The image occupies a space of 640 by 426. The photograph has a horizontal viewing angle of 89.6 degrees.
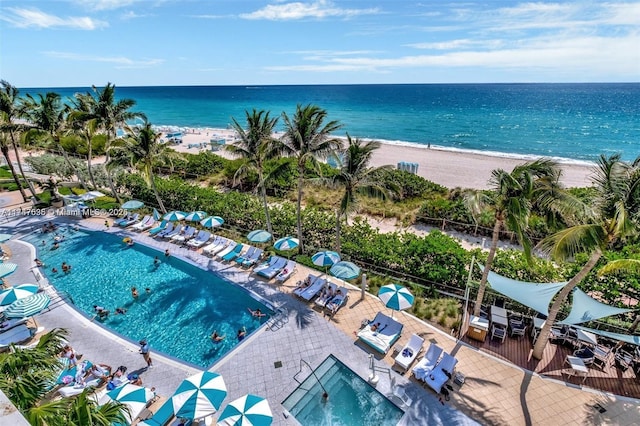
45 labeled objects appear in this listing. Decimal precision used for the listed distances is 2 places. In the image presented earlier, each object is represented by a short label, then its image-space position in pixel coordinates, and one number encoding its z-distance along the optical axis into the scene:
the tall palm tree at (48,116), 23.19
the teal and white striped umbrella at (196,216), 21.77
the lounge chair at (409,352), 11.48
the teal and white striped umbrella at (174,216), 22.16
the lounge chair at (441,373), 10.59
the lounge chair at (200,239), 20.43
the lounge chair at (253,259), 18.25
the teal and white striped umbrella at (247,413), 8.77
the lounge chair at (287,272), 16.99
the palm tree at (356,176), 15.11
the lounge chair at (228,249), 19.29
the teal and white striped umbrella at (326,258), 15.51
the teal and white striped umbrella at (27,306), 12.88
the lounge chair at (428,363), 11.00
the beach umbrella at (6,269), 15.54
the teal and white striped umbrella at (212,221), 20.64
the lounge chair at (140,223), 23.23
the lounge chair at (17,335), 12.59
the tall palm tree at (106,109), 24.38
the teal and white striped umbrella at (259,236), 18.33
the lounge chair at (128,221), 23.45
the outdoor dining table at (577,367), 10.91
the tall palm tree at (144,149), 21.88
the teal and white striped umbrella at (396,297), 12.65
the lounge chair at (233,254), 18.83
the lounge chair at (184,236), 21.14
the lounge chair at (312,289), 15.15
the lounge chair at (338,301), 14.30
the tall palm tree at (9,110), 22.41
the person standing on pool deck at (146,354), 11.89
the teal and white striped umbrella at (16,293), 13.31
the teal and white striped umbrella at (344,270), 14.45
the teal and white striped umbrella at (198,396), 9.05
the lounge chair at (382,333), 12.23
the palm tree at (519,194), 10.08
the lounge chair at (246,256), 18.53
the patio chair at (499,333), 12.66
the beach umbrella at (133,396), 9.69
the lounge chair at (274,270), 17.19
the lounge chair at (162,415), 9.43
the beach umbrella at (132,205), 23.92
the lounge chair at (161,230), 21.91
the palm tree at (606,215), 8.65
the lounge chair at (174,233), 21.49
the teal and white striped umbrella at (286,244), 17.27
